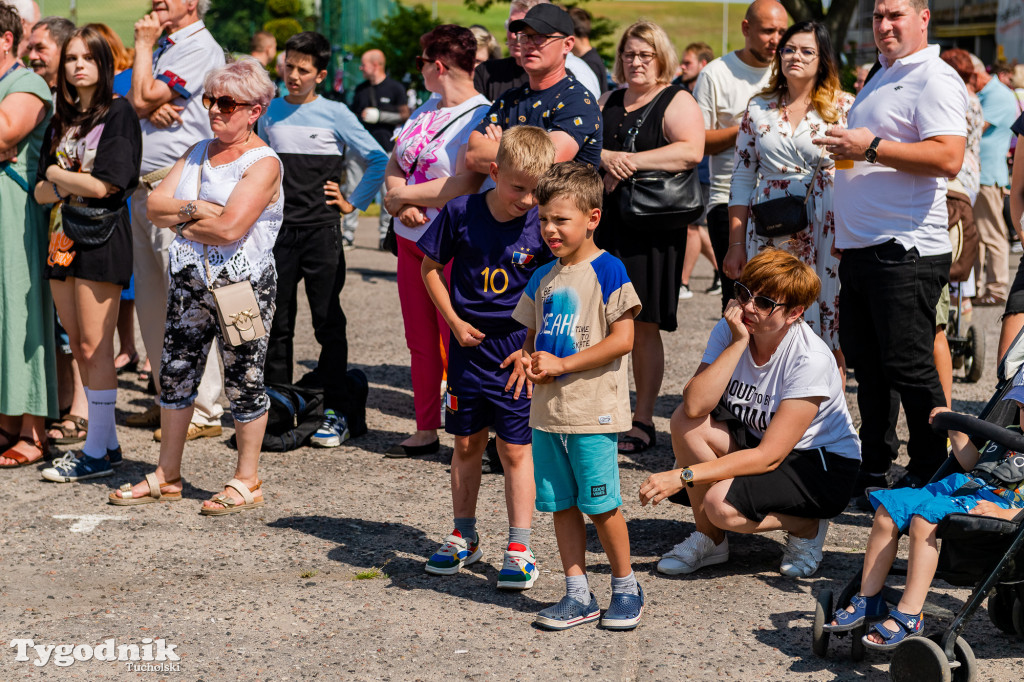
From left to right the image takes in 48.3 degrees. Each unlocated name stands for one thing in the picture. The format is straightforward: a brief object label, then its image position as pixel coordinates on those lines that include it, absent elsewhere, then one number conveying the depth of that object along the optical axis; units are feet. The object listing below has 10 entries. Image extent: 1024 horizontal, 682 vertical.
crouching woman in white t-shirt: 13.80
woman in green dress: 18.70
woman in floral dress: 18.02
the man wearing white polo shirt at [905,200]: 15.55
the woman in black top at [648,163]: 18.97
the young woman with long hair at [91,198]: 18.11
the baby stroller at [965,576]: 10.73
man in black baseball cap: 16.42
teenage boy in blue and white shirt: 20.74
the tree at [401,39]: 82.84
